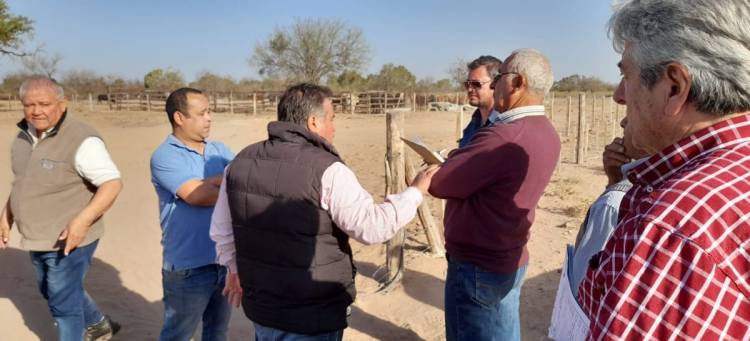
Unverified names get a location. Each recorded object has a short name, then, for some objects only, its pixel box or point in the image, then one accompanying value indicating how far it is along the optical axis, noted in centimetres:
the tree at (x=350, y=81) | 4497
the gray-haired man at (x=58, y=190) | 283
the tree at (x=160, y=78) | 4885
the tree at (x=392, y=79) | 4381
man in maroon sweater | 207
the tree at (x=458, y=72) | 3886
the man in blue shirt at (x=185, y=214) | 266
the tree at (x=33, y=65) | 3878
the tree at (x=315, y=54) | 4116
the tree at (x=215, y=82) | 4362
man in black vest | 187
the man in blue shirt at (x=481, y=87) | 341
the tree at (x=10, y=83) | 4039
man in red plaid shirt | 72
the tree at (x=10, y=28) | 2675
